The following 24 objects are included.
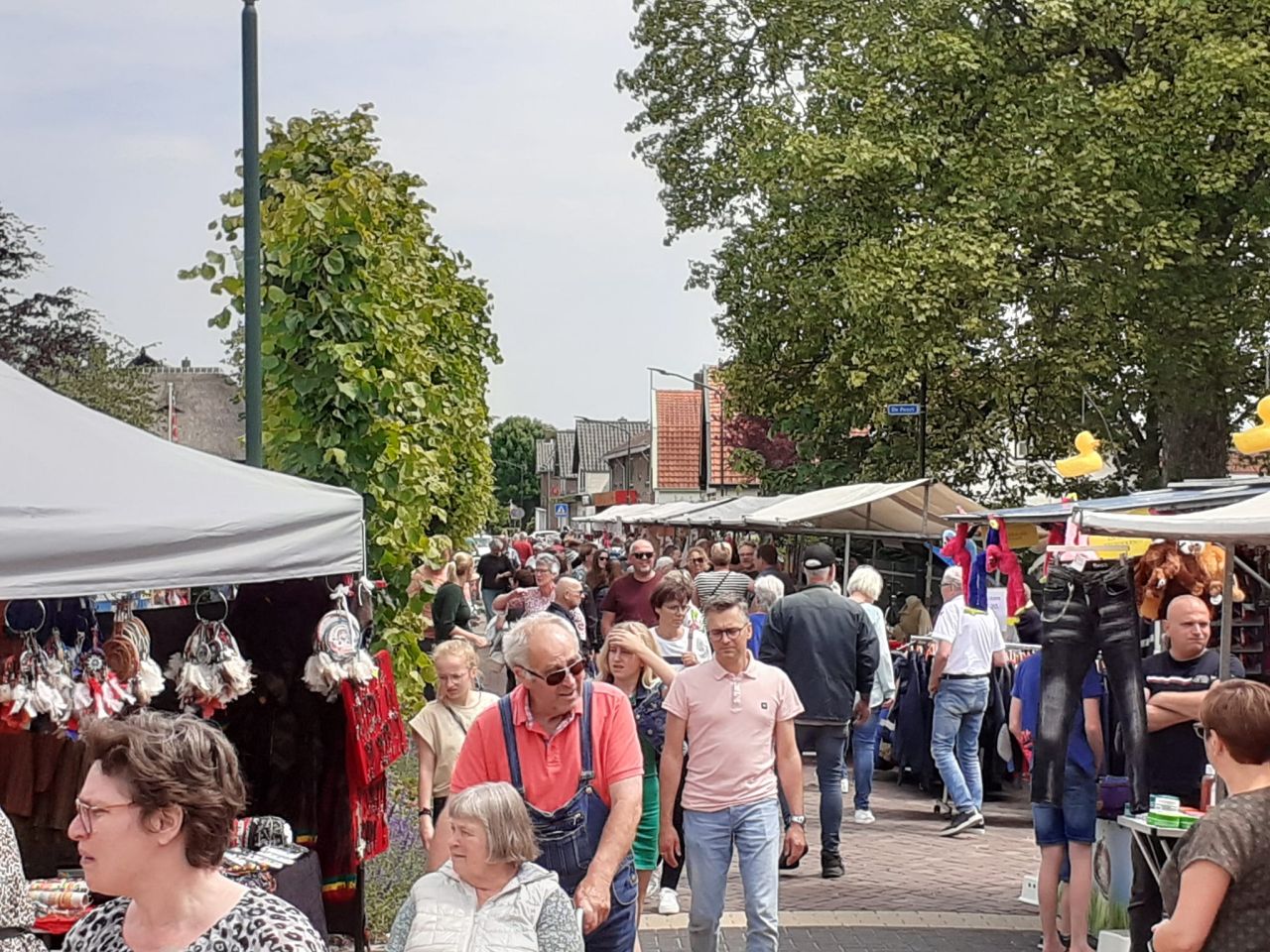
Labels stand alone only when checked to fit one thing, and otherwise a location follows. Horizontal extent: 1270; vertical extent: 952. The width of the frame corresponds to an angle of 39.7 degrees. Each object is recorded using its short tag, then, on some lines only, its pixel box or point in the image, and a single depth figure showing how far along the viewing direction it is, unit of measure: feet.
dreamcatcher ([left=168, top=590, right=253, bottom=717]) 22.09
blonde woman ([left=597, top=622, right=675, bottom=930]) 25.00
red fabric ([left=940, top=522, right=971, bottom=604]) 42.04
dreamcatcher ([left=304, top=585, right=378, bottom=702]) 23.38
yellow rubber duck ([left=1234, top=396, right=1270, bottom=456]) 27.14
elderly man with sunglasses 17.40
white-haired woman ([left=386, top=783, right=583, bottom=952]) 15.37
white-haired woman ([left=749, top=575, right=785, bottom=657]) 42.83
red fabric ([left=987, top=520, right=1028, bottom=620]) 37.93
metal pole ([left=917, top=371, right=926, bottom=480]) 78.18
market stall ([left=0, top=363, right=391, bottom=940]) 17.20
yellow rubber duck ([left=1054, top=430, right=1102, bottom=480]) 33.37
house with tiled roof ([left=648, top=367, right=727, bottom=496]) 169.74
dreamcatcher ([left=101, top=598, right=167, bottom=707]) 21.03
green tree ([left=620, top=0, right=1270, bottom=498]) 74.59
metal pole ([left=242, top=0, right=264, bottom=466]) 30.14
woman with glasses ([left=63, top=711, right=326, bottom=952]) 10.44
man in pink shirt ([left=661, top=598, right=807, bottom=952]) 23.58
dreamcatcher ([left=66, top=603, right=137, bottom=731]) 20.20
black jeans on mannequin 25.99
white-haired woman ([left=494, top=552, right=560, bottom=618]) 55.47
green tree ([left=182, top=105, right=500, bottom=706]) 33.12
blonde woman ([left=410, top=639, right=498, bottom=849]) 24.88
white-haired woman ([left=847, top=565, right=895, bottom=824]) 40.09
